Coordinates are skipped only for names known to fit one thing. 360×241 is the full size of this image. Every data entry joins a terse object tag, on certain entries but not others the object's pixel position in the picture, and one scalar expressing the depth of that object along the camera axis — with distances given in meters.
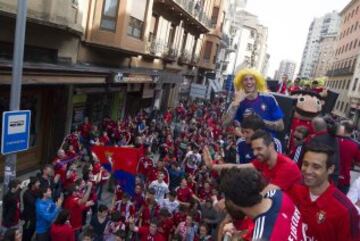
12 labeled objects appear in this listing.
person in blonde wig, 6.02
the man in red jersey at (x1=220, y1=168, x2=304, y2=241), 2.76
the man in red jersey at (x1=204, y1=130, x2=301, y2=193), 4.10
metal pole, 7.00
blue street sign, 6.84
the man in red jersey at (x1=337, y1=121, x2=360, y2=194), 6.29
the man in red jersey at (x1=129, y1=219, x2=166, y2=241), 8.01
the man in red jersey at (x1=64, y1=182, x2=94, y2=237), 8.19
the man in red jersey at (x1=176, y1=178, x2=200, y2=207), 10.08
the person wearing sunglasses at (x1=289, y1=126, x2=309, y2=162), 6.50
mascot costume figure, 7.54
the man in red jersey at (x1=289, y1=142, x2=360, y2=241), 3.48
